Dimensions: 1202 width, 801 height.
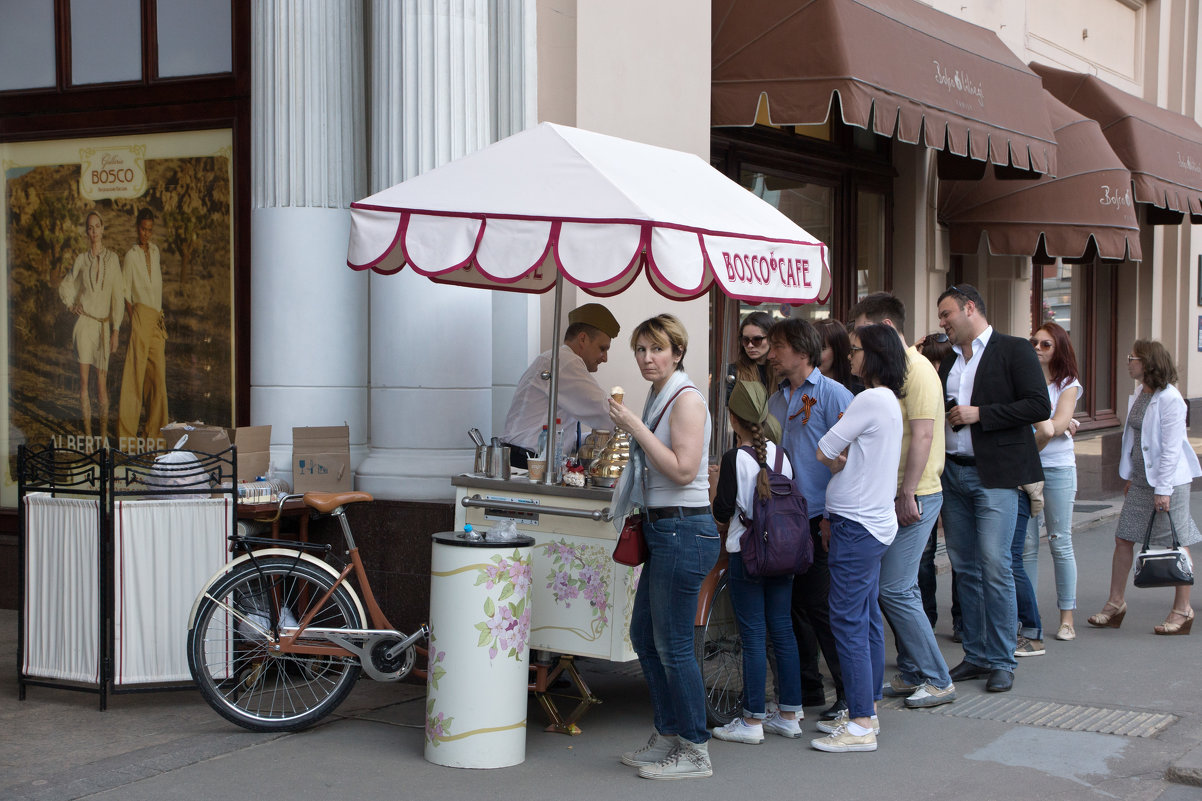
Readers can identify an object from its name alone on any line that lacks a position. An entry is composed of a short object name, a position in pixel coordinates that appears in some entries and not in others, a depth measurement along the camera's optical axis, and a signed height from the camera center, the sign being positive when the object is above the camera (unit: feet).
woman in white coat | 26.86 -2.34
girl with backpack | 18.28 -3.42
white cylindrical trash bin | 17.29 -3.91
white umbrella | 17.39 +1.86
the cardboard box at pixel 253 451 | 22.59 -1.61
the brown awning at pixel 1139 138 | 45.73 +7.96
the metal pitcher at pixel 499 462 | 20.27 -1.60
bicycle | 19.03 -4.07
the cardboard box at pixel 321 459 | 22.99 -1.76
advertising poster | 27.09 +1.51
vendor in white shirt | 22.00 -0.50
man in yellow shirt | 20.52 -2.75
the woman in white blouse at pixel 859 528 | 18.66 -2.44
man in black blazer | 21.98 -1.66
